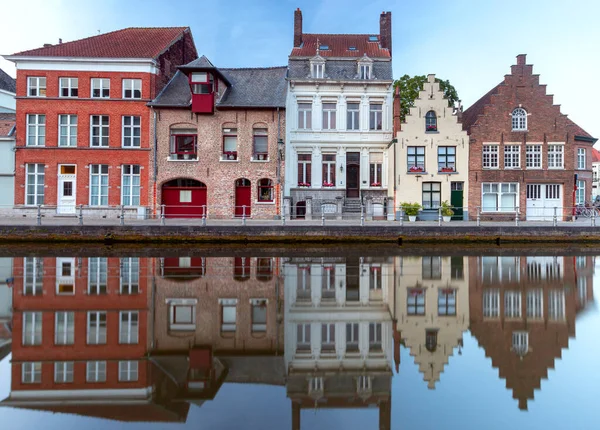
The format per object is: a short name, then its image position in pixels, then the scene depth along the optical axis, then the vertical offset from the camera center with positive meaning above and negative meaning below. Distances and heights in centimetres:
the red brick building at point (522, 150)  2973 +447
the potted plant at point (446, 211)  2650 +41
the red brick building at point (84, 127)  2881 +554
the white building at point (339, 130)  2986 +566
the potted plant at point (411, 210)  2672 +45
